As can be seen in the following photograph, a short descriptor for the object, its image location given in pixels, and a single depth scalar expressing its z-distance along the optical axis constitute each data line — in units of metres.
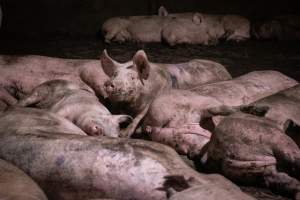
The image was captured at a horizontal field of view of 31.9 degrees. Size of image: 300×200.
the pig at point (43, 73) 5.51
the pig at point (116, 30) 9.10
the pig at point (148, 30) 9.07
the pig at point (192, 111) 4.18
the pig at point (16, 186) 2.80
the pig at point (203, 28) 8.84
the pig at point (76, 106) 4.28
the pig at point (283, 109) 3.90
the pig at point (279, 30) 9.41
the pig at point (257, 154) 3.50
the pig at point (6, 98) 5.27
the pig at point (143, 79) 4.79
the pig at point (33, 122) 3.75
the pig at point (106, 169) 3.07
